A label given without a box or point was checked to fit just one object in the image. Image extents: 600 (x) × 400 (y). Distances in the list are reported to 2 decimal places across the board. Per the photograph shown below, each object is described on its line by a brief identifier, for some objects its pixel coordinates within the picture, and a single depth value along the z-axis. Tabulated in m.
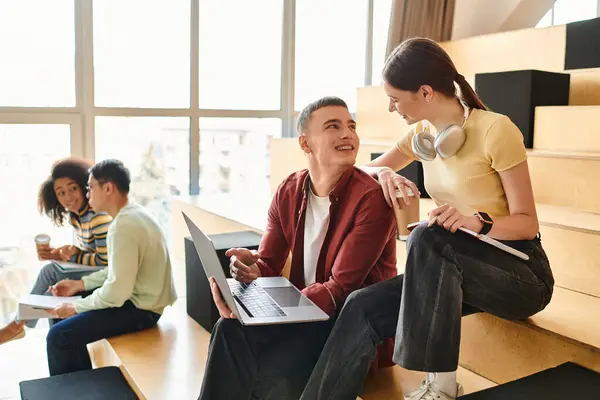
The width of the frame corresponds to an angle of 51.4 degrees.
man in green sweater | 2.48
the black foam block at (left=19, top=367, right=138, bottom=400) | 2.12
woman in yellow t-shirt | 1.45
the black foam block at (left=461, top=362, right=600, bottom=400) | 1.47
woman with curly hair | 2.87
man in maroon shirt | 1.69
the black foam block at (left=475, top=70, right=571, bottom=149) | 2.67
